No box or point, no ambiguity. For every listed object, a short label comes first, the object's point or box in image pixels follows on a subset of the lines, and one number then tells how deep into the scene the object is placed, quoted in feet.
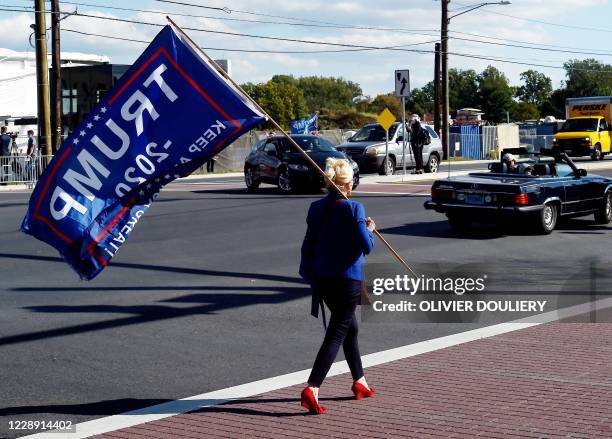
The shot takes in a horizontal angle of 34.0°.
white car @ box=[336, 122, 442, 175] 107.86
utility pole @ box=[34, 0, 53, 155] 114.73
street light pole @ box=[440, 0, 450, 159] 161.99
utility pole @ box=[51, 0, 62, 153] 119.03
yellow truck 156.46
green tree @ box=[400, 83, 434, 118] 393.99
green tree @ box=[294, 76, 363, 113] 441.27
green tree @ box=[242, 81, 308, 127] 300.20
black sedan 85.81
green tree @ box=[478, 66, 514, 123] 424.05
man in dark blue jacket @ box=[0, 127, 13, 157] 109.29
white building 153.48
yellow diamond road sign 99.45
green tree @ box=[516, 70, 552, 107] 532.32
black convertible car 53.42
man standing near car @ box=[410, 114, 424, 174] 106.93
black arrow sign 103.65
